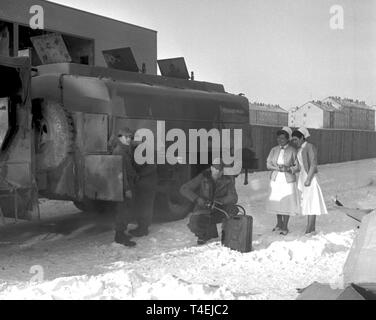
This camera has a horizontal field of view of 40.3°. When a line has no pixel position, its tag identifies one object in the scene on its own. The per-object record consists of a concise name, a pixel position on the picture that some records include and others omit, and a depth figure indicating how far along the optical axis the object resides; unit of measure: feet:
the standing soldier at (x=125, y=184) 22.76
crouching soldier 22.44
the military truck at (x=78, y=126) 20.88
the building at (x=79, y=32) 46.34
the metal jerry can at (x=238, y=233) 20.18
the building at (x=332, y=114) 80.84
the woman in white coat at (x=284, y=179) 23.85
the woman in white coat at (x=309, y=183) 23.61
